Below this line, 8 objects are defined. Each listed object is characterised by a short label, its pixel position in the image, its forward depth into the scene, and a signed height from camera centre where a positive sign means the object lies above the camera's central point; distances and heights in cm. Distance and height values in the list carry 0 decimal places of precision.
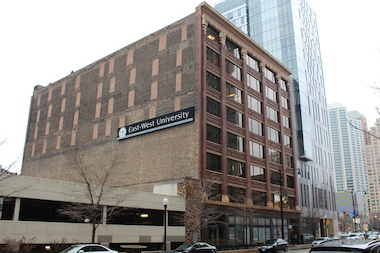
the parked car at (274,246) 3597 -271
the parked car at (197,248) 2852 -245
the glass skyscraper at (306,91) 6475 +2601
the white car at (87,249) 1978 -182
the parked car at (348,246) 643 -48
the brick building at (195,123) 4272 +1344
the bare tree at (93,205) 2770 +98
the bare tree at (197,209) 3709 +101
